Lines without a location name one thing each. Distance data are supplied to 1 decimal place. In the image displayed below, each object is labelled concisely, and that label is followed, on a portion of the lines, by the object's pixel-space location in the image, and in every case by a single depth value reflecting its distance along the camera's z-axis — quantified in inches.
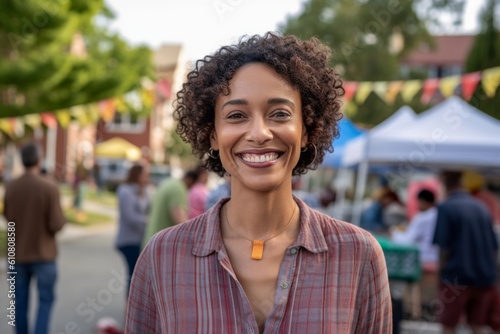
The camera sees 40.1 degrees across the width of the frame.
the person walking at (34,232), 227.5
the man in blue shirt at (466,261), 236.2
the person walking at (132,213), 270.2
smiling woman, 69.6
